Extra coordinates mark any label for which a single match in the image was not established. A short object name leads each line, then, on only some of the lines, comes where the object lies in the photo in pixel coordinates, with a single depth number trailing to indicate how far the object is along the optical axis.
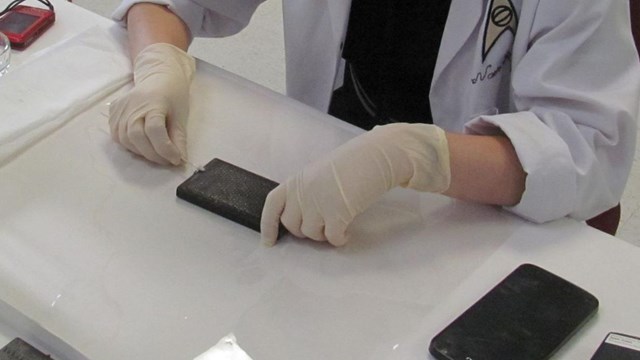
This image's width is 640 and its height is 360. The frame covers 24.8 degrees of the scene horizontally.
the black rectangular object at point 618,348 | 1.25
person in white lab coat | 1.37
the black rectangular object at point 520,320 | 1.26
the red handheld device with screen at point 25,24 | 1.64
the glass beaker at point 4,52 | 1.61
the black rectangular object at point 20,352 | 1.26
